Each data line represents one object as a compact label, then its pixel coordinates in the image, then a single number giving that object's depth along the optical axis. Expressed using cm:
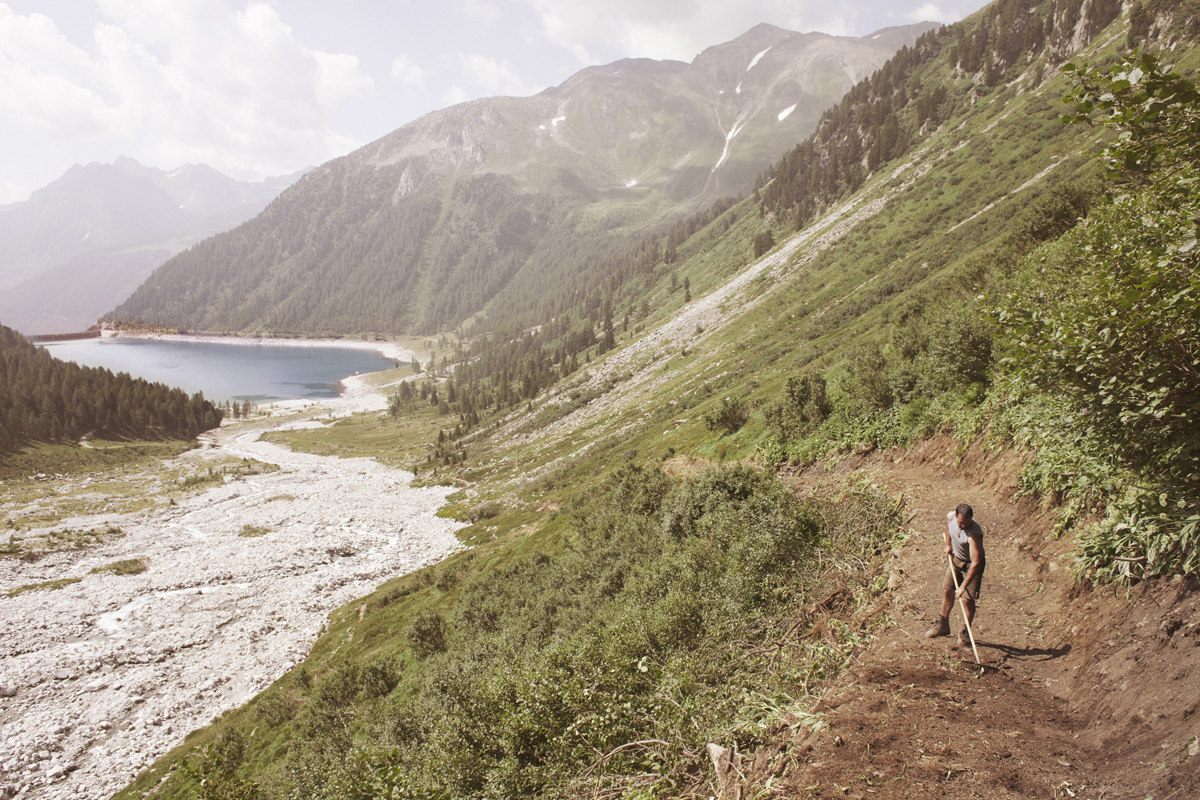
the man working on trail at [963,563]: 952
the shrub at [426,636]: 2985
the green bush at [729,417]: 3488
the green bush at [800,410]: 2538
